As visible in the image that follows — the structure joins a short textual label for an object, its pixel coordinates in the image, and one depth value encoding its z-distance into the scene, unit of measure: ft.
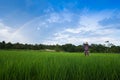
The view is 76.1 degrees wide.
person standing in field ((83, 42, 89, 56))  20.71
